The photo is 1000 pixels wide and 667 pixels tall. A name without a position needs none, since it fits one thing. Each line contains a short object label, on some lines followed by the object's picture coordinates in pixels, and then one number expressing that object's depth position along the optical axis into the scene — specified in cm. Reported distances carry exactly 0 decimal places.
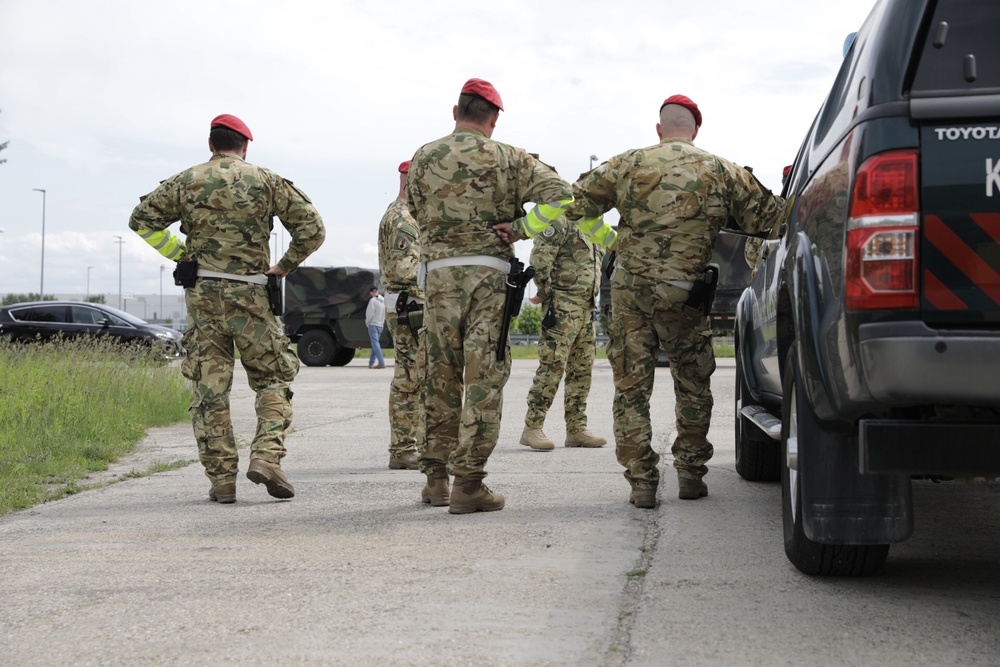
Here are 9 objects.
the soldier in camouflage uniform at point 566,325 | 870
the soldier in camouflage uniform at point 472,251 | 588
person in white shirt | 2209
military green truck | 2552
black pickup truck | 319
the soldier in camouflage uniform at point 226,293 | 628
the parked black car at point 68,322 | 2486
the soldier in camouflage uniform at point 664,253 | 580
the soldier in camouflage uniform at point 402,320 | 754
